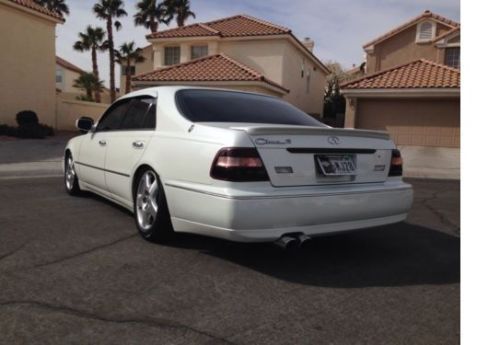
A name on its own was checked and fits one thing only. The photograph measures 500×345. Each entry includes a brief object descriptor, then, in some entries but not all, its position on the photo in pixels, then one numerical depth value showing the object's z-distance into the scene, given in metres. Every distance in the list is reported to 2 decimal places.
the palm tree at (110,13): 35.28
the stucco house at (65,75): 48.16
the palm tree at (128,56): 35.81
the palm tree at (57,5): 39.29
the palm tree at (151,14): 39.28
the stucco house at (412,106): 18.59
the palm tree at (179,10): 39.81
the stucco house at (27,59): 18.38
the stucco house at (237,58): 20.55
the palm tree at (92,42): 35.41
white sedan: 3.29
